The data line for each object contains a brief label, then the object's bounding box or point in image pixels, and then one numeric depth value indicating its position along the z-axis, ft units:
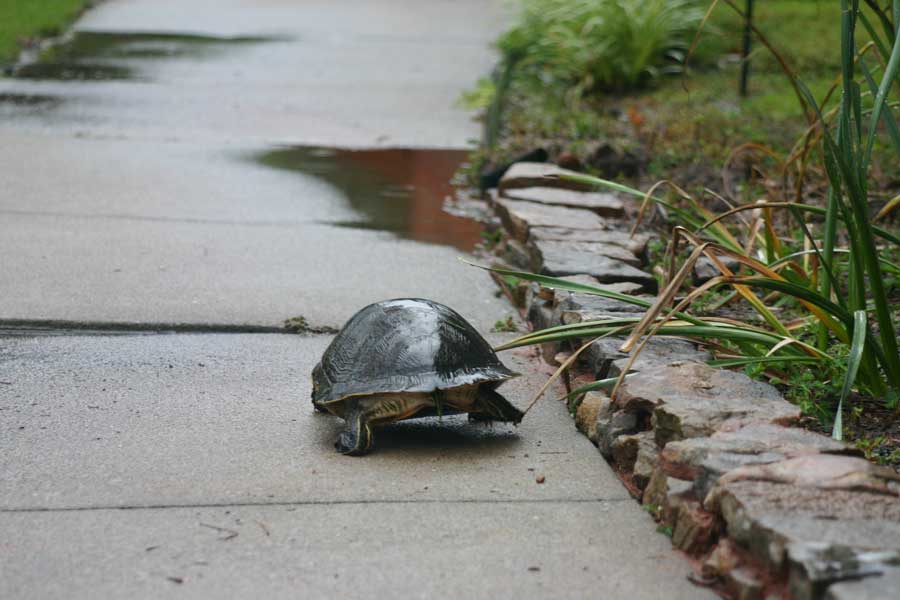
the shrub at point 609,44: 36.65
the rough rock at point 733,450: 10.24
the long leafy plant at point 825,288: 11.60
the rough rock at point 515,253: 19.99
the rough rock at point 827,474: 9.58
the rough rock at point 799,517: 8.72
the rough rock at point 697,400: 11.24
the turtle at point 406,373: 12.31
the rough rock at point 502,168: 25.33
